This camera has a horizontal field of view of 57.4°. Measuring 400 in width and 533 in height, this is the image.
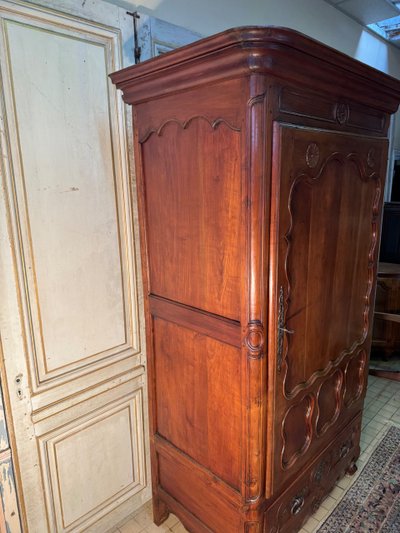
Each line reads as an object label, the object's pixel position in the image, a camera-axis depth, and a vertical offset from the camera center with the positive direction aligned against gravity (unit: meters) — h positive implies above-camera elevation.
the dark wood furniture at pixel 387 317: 2.88 -0.99
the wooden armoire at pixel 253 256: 1.04 -0.22
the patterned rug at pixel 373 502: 1.66 -1.49
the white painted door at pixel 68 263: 1.21 -0.25
